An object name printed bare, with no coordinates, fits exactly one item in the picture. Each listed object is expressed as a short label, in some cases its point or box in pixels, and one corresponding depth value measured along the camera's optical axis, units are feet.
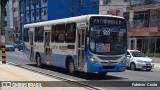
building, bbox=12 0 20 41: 308.40
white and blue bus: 53.11
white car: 80.35
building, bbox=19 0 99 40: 230.27
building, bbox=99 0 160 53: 138.00
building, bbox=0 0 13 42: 341.82
